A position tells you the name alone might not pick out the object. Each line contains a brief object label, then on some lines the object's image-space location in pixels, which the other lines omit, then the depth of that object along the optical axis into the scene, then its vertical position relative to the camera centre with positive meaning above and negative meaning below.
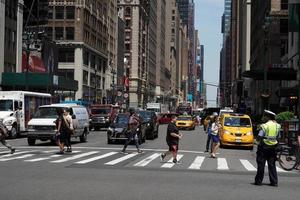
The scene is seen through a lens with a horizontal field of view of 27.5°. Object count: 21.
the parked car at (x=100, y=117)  50.06 -1.12
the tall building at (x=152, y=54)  179.62 +15.27
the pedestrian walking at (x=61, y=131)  23.34 -1.09
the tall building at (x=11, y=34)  58.28 +6.77
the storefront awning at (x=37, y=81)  57.69 +2.15
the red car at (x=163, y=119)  79.83 -1.94
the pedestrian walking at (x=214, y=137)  24.34 -1.29
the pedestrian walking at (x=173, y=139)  20.75 -1.19
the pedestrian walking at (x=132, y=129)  24.84 -1.04
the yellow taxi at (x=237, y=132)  31.22 -1.38
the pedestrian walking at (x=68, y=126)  23.34 -0.90
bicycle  19.17 -1.66
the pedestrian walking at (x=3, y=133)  22.25 -1.16
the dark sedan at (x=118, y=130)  31.55 -1.37
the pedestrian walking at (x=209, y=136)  26.16 -1.33
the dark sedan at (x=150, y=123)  37.00 -1.15
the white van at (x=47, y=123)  29.08 -0.98
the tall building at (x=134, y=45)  153.10 +15.18
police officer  14.16 -1.06
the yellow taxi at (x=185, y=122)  61.22 -1.77
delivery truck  36.06 -0.49
